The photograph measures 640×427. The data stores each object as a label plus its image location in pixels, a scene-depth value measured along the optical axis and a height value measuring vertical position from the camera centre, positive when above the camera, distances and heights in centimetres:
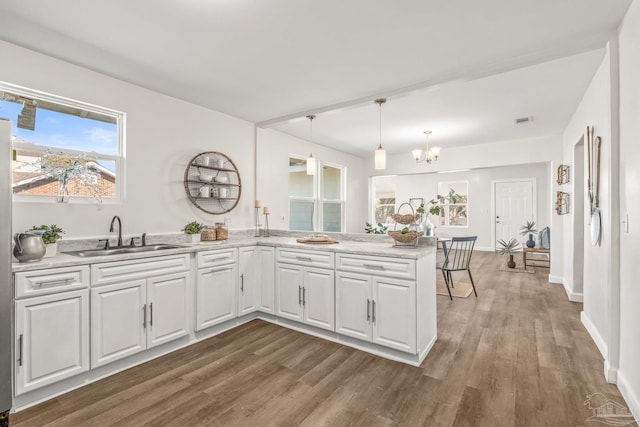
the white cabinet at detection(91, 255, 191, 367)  231 -75
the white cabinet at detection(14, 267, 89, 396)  195 -75
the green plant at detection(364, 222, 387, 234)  644 -30
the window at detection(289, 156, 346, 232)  538 +32
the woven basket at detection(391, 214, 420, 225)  296 -3
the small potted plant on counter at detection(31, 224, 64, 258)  230 -19
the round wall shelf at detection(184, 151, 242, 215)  365 +38
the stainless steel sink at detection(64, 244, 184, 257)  262 -34
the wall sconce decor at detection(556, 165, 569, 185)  455 +61
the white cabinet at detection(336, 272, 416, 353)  253 -82
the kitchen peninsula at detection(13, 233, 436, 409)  206 -75
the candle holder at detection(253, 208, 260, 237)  443 -14
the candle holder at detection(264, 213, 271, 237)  439 -17
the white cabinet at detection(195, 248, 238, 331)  299 -74
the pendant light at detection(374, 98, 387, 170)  338 +63
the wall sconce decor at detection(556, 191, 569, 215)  453 +19
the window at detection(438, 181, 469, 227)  946 +36
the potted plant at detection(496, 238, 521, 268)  633 -79
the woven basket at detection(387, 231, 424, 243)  290 -20
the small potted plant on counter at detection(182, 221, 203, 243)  339 -19
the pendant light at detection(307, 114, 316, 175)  383 +60
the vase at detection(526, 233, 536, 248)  631 -58
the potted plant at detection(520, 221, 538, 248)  632 -54
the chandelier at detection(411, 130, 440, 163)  506 +101
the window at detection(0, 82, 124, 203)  248 +57
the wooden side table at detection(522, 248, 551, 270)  603 -92
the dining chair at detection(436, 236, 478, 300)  437 -74
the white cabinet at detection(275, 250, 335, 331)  301 -78
